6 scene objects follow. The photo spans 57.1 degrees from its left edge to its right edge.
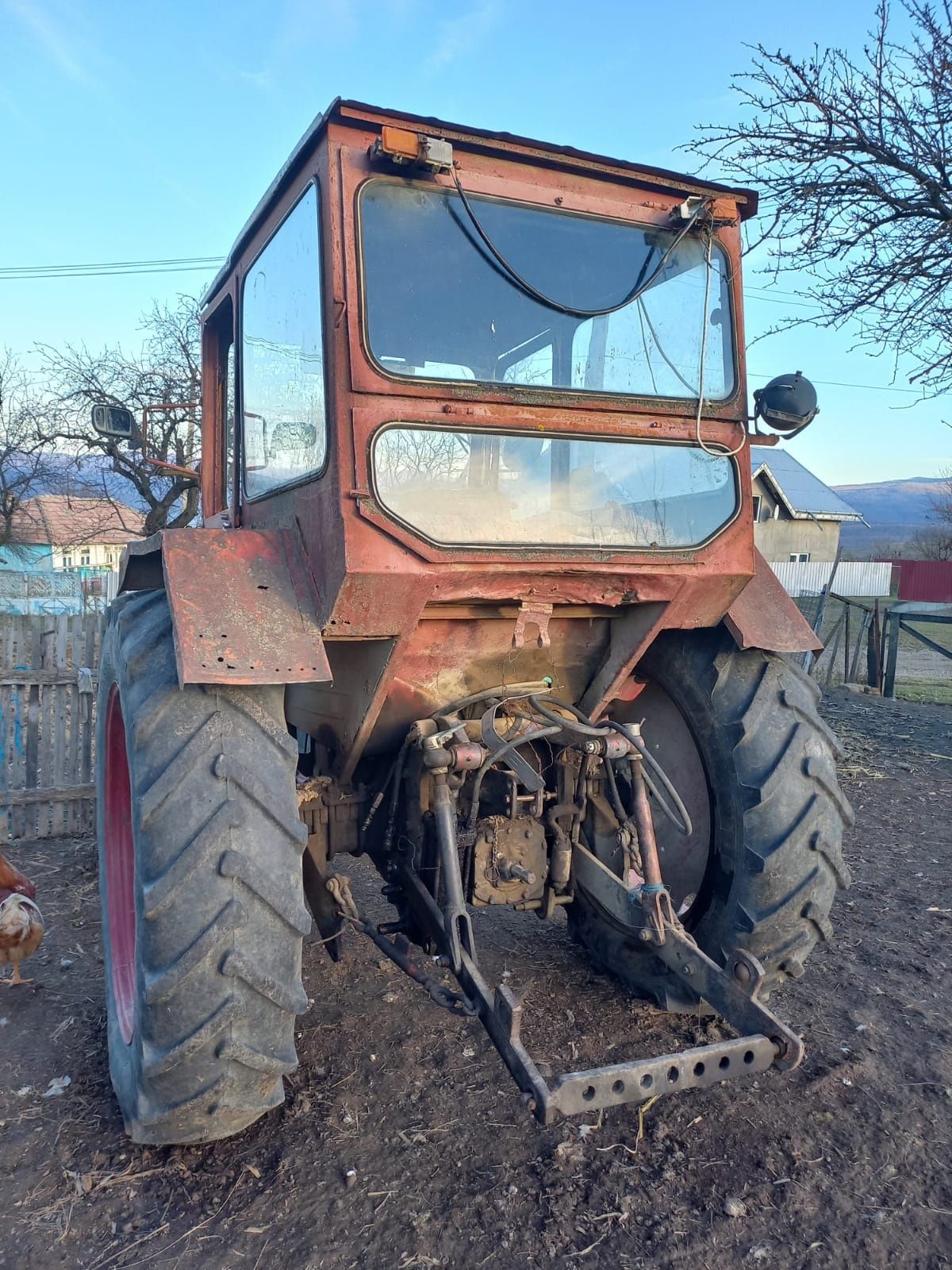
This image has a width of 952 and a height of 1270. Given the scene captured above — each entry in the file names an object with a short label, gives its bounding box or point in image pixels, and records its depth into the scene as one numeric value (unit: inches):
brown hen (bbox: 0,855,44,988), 145.0
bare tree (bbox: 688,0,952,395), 271.0
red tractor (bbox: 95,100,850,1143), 89.9
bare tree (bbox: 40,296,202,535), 585.3
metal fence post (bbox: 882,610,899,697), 427.5
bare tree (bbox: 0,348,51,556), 803.4
